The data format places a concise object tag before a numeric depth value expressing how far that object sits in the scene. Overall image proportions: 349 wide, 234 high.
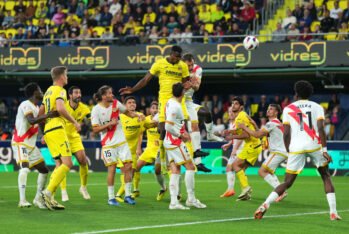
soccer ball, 26.79
